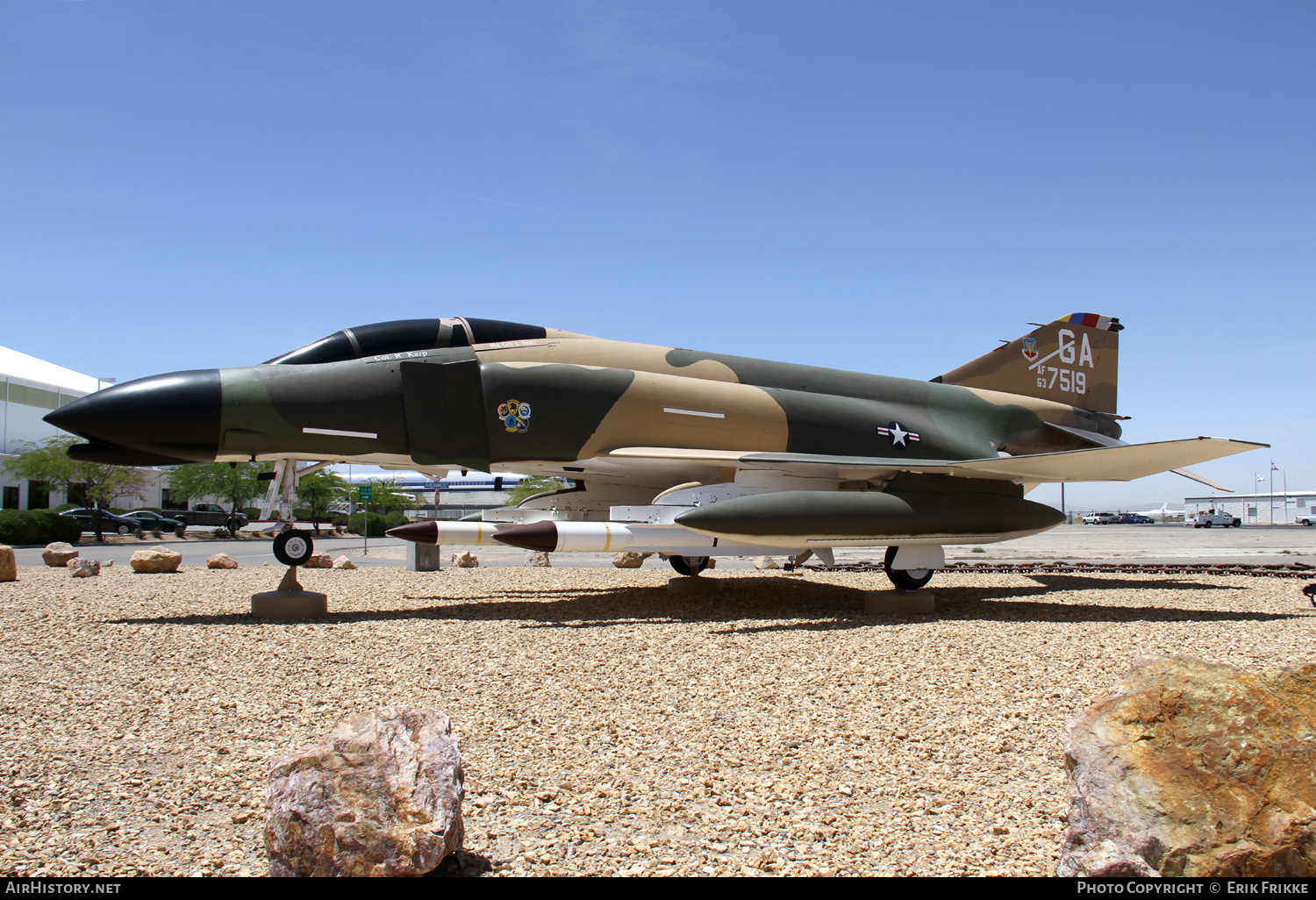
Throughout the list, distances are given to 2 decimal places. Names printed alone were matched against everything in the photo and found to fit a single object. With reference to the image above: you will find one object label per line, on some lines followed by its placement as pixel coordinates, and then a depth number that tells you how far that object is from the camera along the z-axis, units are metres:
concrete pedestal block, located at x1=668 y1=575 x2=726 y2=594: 11.28
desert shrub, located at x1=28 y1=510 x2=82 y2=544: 27.98
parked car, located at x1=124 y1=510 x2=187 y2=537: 39.24
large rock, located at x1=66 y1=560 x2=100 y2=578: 12.60
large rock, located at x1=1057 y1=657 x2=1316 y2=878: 2.28
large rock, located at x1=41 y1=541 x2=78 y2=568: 15.41
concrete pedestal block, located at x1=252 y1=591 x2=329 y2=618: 8.34
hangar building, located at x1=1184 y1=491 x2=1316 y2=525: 83.00
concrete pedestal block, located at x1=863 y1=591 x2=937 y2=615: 9.21
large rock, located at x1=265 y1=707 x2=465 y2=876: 2.38
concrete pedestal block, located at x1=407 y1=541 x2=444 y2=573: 15.14
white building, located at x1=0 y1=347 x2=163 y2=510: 41.94
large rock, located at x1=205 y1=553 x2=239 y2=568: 15.02
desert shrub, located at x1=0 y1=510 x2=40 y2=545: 26.64
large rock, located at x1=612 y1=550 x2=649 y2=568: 16.34
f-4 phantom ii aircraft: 8.29
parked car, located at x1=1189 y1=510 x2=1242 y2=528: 58.28
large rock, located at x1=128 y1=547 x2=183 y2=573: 13.73
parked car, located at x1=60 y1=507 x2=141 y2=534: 37.03
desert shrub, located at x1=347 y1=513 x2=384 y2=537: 40.59
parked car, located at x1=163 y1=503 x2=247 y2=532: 42.06
